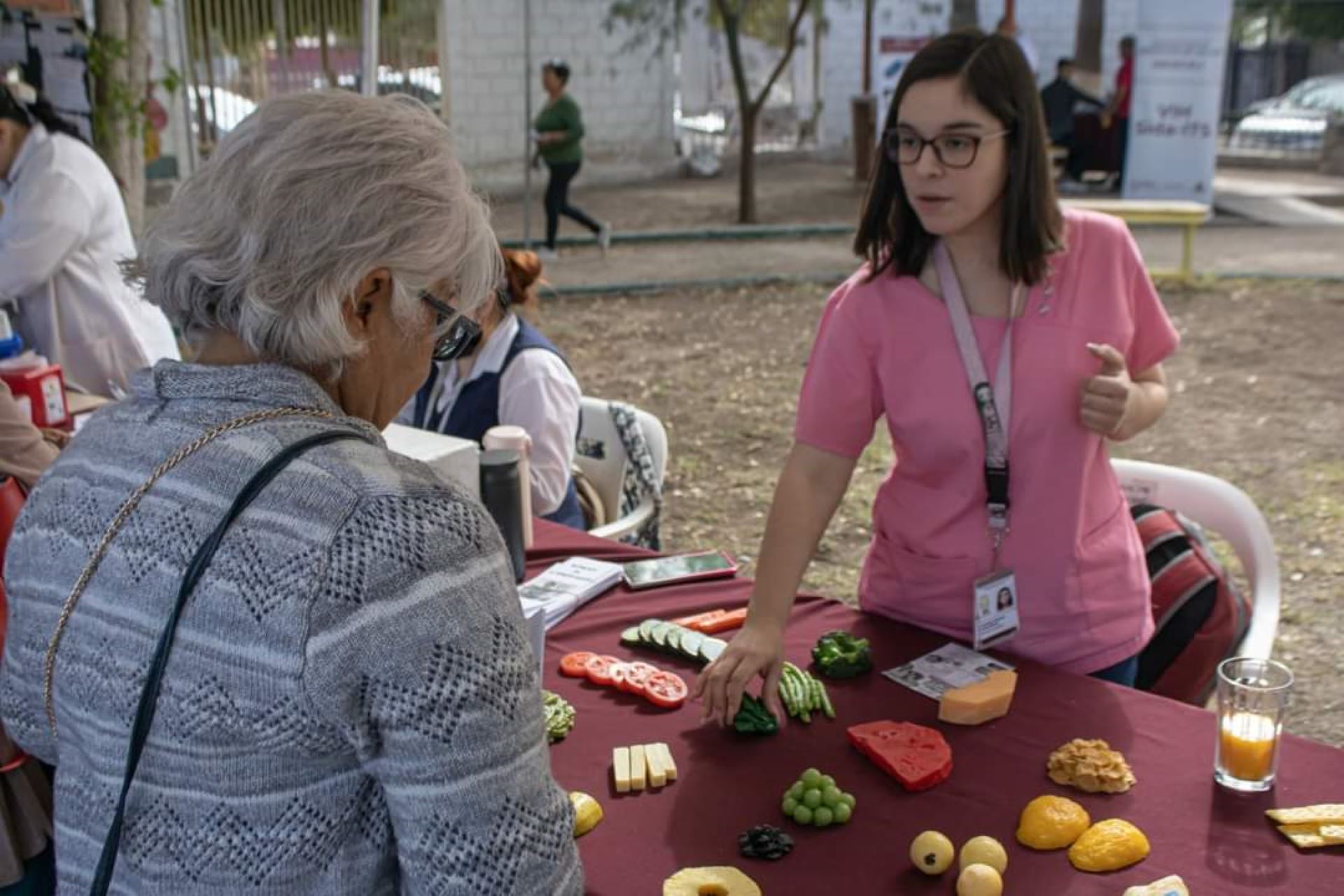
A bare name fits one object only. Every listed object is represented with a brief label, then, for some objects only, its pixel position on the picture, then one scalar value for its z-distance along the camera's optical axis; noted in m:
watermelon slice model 1.66
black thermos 2.39
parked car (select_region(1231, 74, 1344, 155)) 18.50
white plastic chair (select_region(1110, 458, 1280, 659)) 2.62
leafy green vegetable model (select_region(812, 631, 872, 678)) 1.97
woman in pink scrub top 2.04
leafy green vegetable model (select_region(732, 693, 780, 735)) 1.80
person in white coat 3.89
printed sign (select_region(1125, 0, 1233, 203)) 12.38
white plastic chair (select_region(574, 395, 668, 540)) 3.58
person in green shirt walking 11.31
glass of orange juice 1.61
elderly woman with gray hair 1.02
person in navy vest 3.09
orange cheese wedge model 1.81
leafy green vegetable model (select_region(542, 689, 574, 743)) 1.82
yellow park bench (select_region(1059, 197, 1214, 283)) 9.29
